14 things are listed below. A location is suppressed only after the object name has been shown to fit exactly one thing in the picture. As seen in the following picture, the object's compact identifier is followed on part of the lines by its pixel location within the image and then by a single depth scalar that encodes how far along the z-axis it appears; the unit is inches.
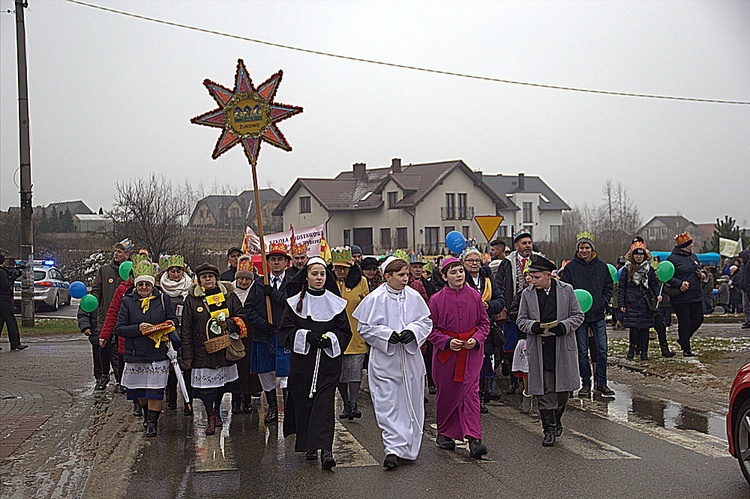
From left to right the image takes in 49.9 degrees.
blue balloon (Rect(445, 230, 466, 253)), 494.6
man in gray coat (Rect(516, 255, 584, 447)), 318.0
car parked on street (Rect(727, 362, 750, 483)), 249.4
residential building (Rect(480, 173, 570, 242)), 3054.4
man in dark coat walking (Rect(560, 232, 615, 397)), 427.8
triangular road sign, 708.7
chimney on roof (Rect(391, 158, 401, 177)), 2591.0
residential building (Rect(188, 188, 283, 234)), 2913.4
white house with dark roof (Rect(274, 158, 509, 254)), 2421.3
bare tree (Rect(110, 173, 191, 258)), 1312.7
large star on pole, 419.5
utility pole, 758.5
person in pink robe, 303.0
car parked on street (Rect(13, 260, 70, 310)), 1167.0
